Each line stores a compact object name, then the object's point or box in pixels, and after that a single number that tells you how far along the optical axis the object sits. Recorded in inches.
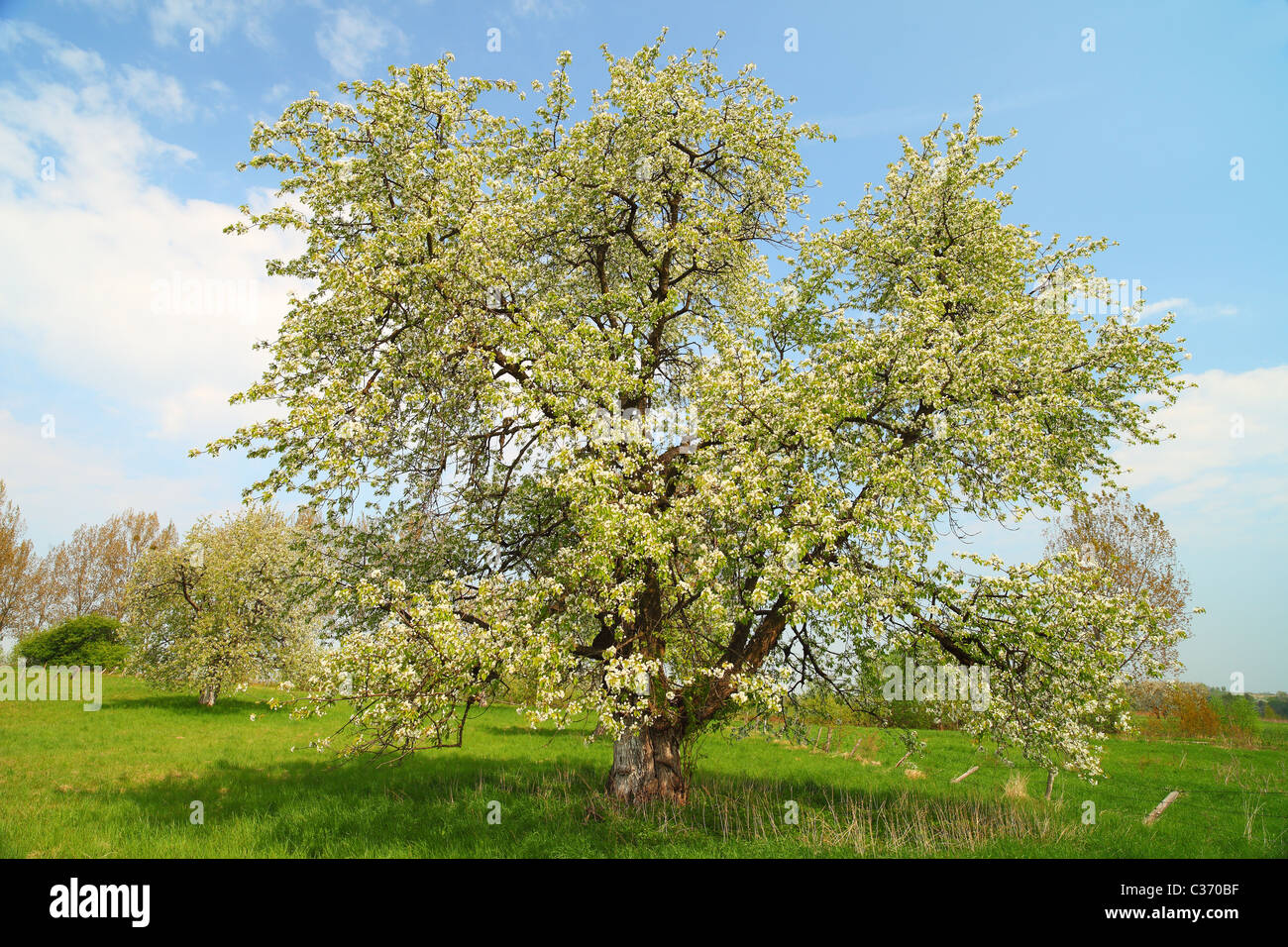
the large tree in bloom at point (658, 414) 506.6
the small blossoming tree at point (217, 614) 1494.8
